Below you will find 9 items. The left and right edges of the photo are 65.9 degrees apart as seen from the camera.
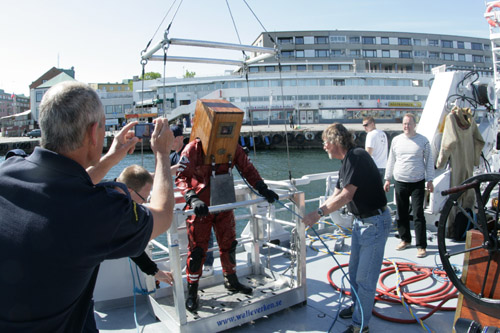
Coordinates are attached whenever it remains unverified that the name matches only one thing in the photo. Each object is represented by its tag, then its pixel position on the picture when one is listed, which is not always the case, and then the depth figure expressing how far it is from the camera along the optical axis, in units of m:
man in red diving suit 3.32
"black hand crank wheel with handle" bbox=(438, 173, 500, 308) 2.42
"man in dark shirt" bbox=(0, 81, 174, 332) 1.16
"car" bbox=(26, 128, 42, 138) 46.03
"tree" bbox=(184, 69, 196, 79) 92.05
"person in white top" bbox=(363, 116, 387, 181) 6.81
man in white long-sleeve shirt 4.97
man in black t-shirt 2.97
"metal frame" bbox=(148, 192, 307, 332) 2.86
